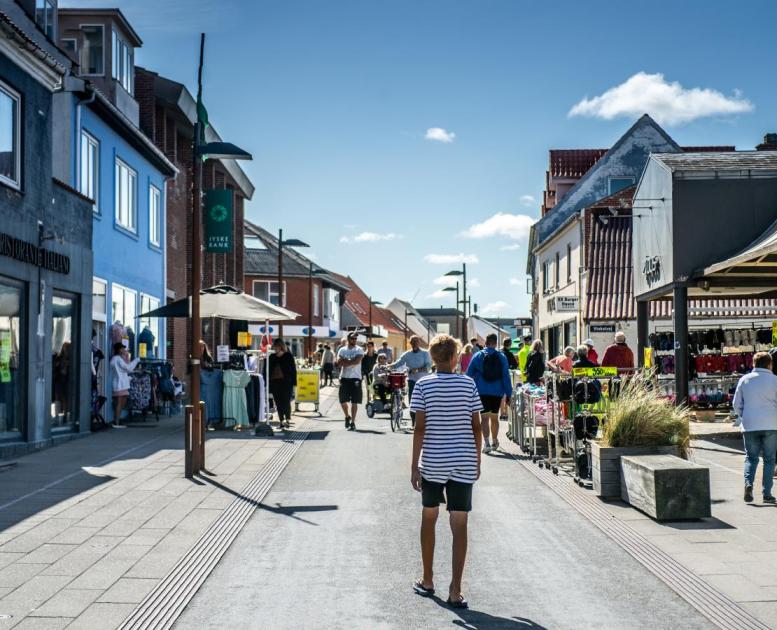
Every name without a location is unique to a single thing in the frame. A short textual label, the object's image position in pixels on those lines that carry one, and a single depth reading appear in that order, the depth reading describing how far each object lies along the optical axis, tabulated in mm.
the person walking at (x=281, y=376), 20016
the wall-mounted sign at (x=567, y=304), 31391
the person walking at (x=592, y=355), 19256
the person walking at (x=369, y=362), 26656
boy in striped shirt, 6777
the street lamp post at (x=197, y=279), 12383
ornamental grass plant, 10930
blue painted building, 20625
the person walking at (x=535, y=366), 20000
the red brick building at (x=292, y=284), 64375
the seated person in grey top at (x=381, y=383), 22484
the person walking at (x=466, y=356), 22322
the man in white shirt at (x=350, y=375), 20484
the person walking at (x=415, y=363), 20031
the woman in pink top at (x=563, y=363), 18298
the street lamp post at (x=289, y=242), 35144
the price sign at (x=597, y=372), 12612
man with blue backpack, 15406
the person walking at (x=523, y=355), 24298
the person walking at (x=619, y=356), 18594
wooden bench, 9445
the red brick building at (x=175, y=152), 29812
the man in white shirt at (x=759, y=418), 10828
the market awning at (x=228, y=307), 19891
